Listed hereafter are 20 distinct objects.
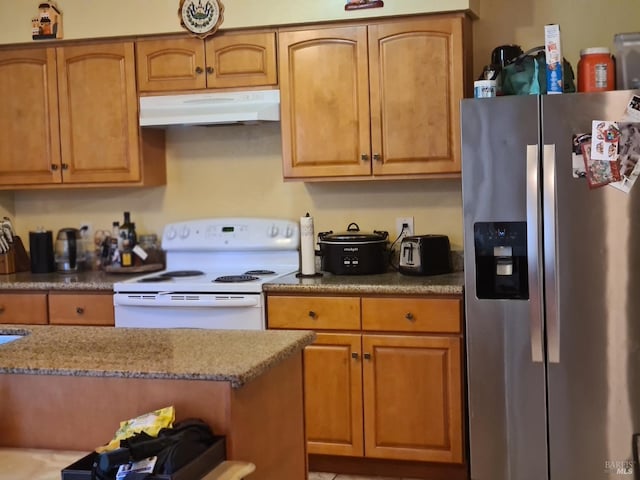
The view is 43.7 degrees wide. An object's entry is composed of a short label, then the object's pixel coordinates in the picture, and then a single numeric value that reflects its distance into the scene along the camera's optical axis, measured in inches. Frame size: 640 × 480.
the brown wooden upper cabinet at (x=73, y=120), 161.6
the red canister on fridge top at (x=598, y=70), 124.6
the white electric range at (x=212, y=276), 143.7
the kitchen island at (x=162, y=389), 70.0
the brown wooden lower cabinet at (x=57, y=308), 153.2
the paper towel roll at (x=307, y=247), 152.5
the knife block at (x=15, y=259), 172.9
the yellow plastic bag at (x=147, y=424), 66.0
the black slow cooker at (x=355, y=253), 148.9
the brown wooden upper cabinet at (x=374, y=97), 143.3
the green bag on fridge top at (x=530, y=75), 128.8
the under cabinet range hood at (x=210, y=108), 152.3
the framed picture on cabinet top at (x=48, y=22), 160.9
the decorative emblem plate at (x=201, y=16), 152.7
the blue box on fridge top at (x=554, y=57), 123.6
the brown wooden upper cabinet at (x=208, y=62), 152.9
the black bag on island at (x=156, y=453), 59.7
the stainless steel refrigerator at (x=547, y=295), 119.4
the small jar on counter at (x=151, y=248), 174.4
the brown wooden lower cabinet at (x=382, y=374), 135.3
